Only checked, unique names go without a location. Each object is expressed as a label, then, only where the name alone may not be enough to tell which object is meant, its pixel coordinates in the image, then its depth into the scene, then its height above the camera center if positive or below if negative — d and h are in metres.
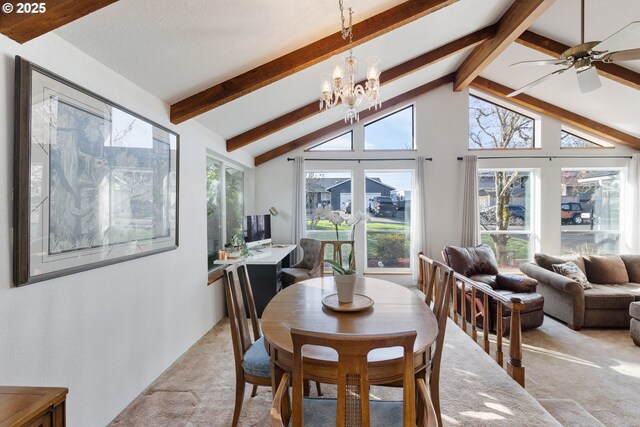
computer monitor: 4.37 -0.24
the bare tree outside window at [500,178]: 5.19 +0.63
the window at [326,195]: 5.31 +0.34
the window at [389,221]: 5.30 -0.13
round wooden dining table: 1.22 -0.58
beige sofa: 3.49 -0.93
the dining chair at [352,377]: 0.88 -0.51
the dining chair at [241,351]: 1.73 -0.85
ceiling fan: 2.23 +1.32
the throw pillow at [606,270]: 3.97 -0.76
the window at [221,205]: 3.71 +0.13
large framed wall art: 1.35 +0.19
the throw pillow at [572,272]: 3.71 -0.74
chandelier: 2.16 +0.95
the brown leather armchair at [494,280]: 3.37 -0.84
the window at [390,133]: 5.29 +1.45
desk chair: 4.16 -0.78
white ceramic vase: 1.83 -0.45
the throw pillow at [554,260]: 4.05 -0.63
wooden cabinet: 0.79 -0.54
